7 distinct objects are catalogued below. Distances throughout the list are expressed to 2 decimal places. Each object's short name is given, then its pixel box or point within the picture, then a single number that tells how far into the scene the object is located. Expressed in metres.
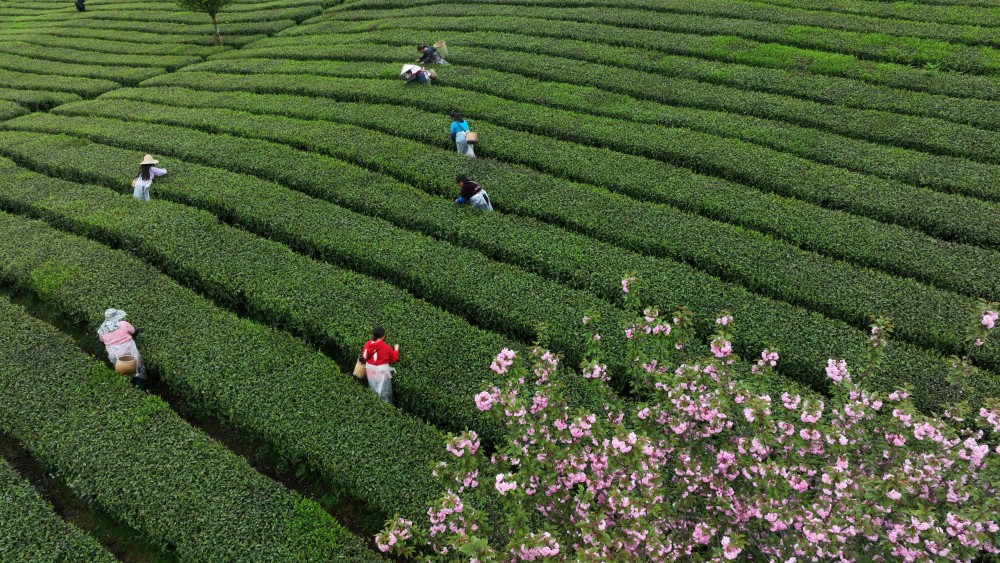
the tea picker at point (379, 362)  8.01
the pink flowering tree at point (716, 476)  3.95
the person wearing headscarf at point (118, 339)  8.77
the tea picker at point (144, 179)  13.17
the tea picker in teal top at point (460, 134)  14.09
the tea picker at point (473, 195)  11.80
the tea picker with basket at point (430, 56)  19.14
